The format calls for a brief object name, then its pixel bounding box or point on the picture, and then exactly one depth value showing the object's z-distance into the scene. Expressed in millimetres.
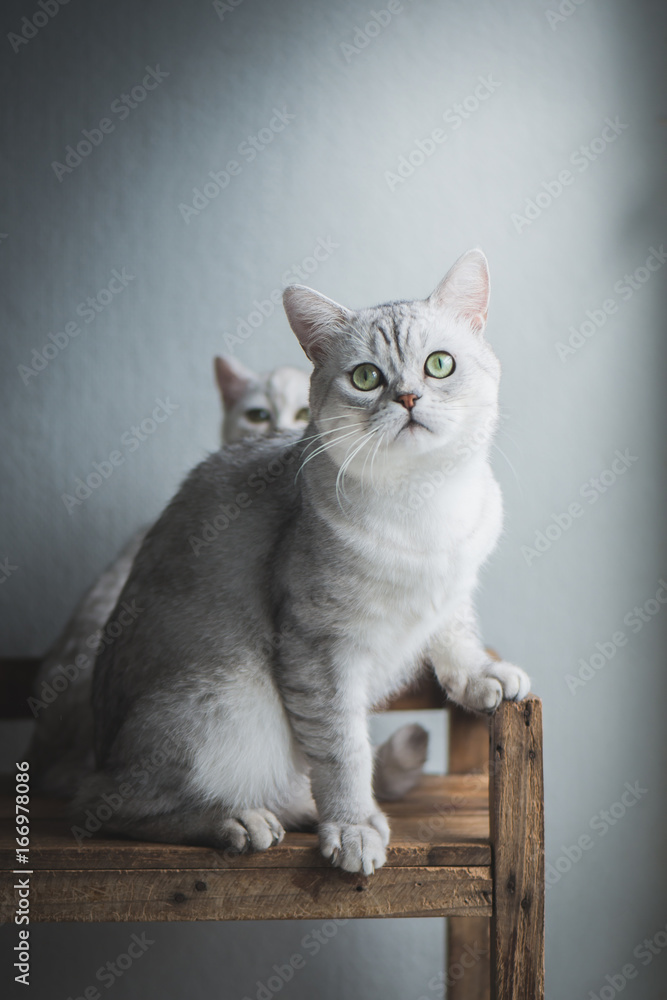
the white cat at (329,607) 923
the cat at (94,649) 1214
